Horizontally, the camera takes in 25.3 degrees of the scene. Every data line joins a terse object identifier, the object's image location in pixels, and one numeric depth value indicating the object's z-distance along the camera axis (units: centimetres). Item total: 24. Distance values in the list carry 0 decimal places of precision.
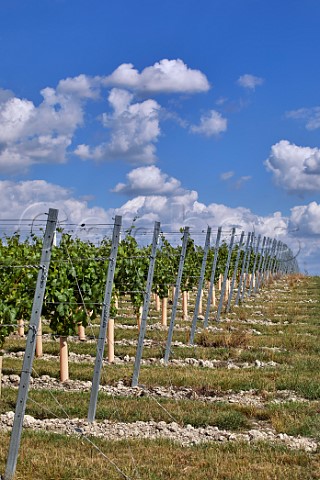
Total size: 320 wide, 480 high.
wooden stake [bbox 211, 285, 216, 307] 2716
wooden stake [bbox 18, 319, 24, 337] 1684
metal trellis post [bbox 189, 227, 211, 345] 1566
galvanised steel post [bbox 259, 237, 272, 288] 3850
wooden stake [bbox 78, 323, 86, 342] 1641
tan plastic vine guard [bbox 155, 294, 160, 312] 2394
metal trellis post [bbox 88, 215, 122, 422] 876
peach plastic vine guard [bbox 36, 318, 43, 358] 1374
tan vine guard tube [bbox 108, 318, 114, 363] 1357
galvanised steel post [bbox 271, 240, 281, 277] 4975
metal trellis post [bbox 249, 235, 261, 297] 3292
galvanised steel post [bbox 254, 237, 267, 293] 3476
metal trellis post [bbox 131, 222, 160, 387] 1110
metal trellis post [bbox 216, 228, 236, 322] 2069
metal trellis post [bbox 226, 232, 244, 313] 2366
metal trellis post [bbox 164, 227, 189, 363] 1363
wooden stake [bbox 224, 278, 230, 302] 2923
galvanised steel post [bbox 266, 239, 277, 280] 4479
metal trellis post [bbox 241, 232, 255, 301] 2914
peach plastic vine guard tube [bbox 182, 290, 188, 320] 2207
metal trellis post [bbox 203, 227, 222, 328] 1852
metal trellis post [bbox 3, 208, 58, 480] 635
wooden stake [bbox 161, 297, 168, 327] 1944
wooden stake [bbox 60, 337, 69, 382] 1155
